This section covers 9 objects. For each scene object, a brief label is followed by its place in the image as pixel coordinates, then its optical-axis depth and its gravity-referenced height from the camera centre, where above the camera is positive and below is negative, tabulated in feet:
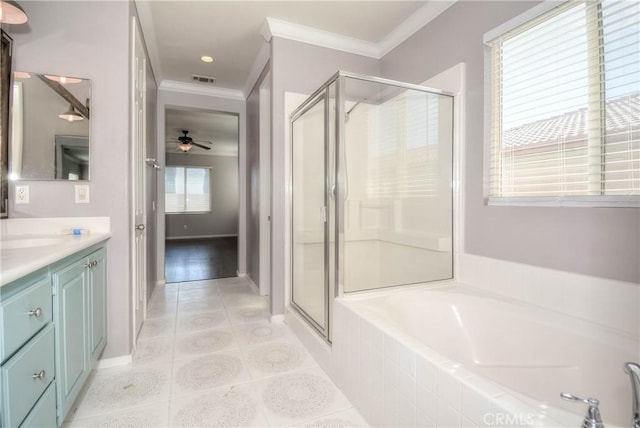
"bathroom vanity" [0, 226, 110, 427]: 3.03 -1.45
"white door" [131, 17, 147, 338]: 6.95 +0.86
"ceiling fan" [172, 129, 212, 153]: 18.92 +4.17
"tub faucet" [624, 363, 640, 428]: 2.69 -1.56
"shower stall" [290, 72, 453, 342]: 6.71 +0.49
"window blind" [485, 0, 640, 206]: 4.38 +1.71
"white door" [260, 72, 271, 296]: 11.12 +0.77
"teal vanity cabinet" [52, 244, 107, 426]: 4.18 -1.77
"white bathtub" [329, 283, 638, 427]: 3.10 -2.09
